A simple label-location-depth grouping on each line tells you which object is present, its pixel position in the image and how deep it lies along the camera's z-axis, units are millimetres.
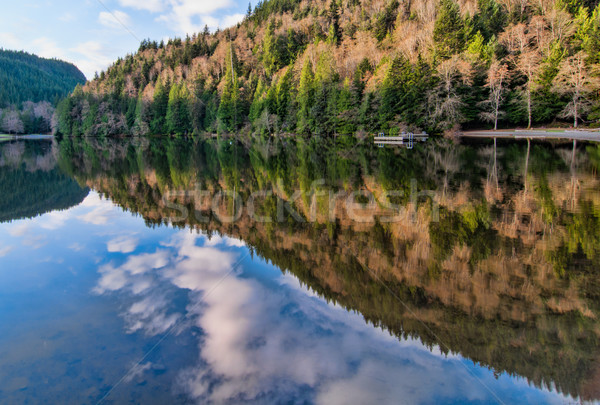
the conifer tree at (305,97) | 54406
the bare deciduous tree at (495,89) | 40000
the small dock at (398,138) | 34481
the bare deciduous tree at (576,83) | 34750
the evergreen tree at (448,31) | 43969
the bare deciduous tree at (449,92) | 39688
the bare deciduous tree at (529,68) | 39000
